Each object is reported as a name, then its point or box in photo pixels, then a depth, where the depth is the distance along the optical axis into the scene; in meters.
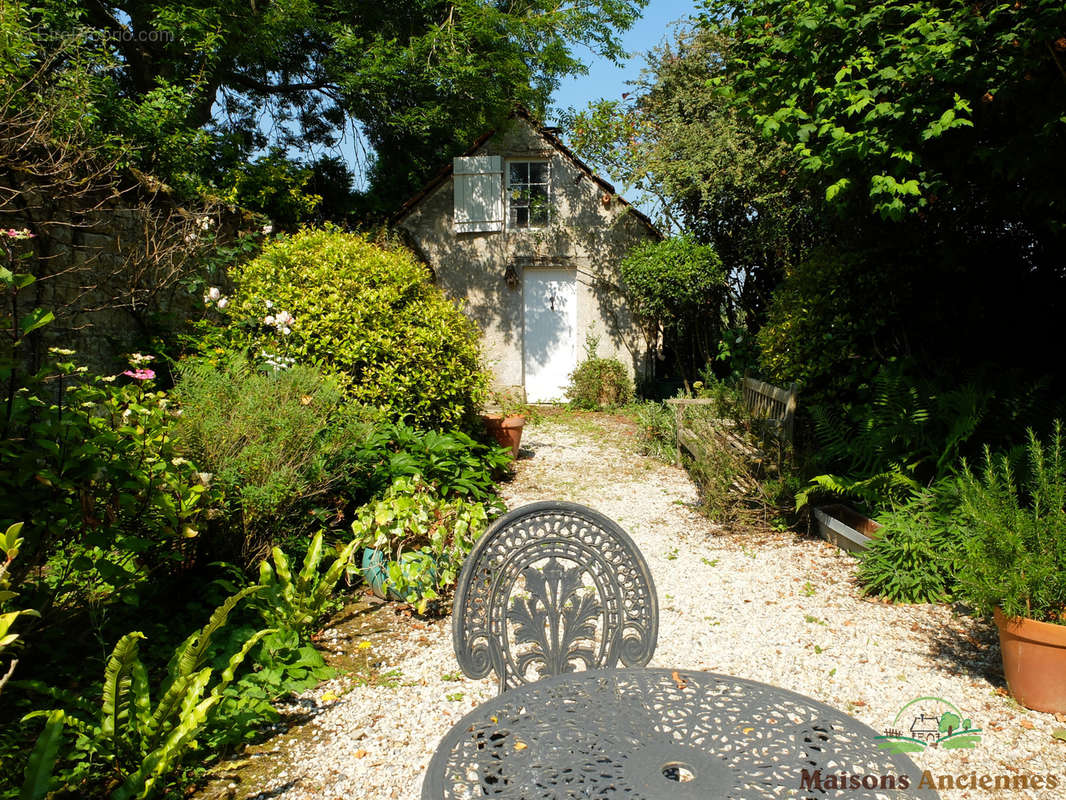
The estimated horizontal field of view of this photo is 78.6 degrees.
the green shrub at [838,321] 5.81
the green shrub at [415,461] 4.60
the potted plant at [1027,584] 2.73
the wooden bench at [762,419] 5.36
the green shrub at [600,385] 11.66
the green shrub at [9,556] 1.63
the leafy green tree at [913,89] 3.42
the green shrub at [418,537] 3.71
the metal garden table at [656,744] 1.49
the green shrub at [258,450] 3.59
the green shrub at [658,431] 7.98
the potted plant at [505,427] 7.17
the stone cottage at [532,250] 12.05
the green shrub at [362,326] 5.60
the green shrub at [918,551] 3.87
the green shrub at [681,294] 10.57
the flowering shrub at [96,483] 2.55
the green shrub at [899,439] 4.23
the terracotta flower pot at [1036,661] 2.71
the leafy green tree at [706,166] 9.84
